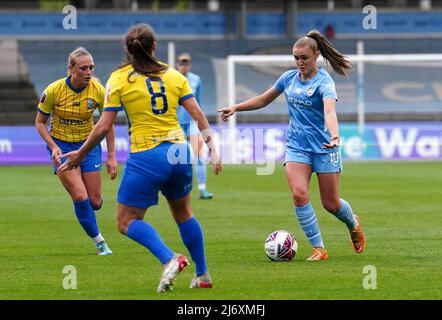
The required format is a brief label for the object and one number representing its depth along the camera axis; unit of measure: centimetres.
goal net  3416
